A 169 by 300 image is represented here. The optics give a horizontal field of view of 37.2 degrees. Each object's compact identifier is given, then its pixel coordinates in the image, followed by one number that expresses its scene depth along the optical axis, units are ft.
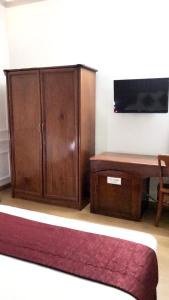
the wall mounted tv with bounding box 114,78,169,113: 10.25
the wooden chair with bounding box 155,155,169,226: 9.01
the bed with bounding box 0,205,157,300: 3.45
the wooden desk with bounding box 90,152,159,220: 9.57
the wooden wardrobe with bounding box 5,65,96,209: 10.35
